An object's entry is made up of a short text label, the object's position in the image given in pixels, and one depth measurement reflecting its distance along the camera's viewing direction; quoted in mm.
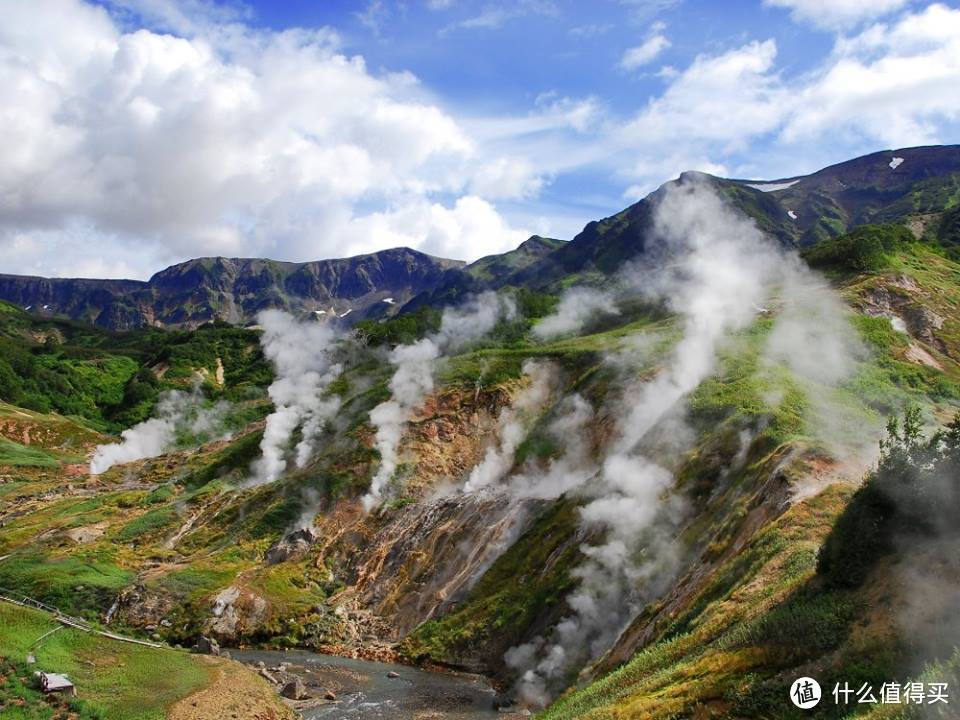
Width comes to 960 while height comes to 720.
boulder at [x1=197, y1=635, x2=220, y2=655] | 45625
